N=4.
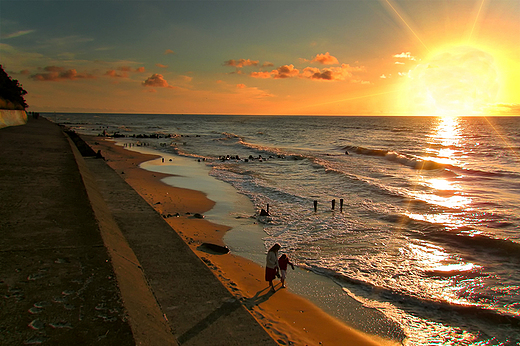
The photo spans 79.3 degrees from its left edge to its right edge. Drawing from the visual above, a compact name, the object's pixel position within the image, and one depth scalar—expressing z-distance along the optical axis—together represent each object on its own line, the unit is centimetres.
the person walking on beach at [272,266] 856
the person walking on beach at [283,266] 886
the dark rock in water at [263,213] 1535
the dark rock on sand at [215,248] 1100
